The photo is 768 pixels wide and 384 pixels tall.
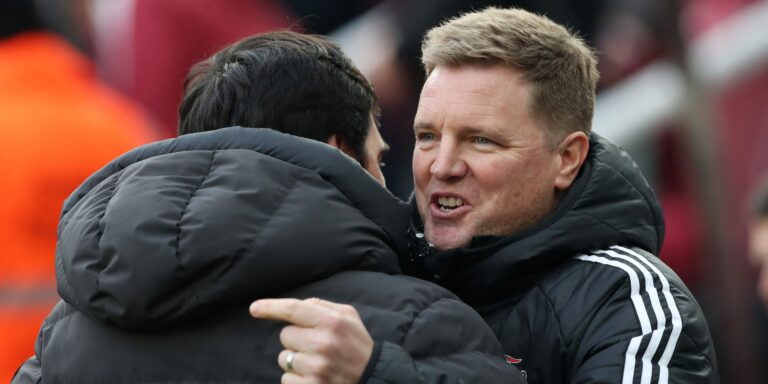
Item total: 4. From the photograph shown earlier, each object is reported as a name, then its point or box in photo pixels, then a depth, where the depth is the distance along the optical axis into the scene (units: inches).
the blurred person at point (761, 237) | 476.7
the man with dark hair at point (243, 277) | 201.0
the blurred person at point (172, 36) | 542.6
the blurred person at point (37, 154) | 374.3
